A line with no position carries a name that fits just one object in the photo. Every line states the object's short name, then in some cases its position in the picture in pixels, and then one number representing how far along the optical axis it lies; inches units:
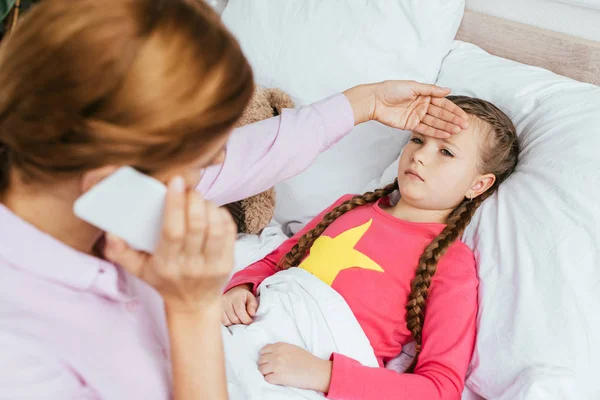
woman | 19.1
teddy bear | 55.9
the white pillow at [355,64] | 56.6
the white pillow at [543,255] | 35.0
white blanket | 38.5
